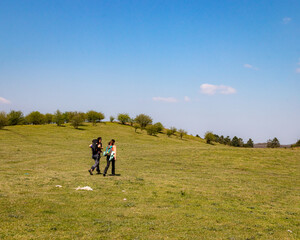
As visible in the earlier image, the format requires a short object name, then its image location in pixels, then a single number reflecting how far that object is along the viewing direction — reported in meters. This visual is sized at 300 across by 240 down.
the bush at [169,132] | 134.25
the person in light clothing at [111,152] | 24.29
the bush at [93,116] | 139.75
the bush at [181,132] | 137.27
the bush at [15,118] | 114.75
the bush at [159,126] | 133.25
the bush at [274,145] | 193.76
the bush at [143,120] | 150.25
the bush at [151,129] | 126.44
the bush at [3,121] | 91.93
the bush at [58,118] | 121.88
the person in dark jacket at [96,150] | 25.91
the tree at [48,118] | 145.25
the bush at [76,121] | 117.56
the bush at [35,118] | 134.27
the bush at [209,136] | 140.25
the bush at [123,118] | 165.40
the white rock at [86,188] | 17.75
